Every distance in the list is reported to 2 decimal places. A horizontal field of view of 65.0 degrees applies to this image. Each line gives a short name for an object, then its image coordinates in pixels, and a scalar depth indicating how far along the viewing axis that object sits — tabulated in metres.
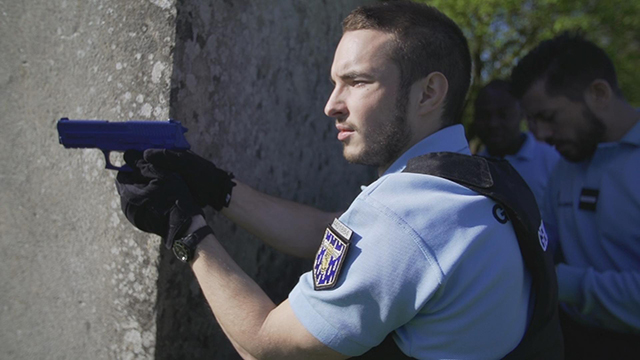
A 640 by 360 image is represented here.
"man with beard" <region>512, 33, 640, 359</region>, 2.01
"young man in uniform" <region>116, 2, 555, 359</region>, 1.12
